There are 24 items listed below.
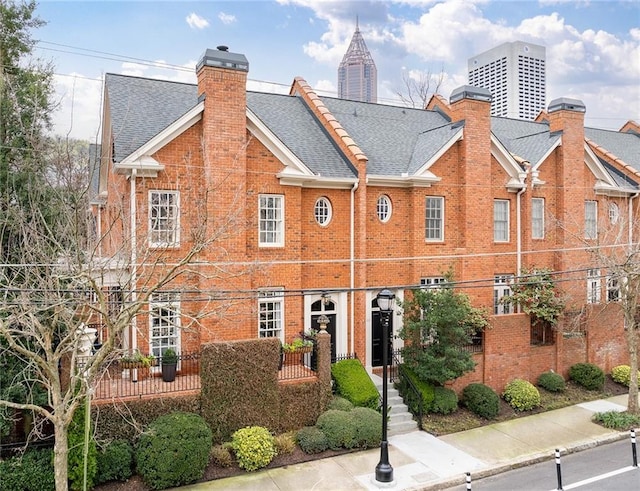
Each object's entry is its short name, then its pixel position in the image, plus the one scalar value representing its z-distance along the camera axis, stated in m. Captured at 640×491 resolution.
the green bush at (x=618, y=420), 16.30
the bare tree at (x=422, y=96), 35.75
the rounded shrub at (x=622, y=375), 20.67
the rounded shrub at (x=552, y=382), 19.38
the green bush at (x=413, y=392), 16.42
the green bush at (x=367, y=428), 14.04
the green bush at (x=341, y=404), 14.92
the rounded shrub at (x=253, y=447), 12.73
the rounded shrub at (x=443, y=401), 16.59
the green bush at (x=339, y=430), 13.87
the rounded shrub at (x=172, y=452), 11.63
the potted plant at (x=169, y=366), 13.83
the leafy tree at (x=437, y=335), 16.14
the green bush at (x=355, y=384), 15.41
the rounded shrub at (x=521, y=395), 17.84
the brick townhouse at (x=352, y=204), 14.77
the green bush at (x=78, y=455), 11.01
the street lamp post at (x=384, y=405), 12.23
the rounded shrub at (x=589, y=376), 20.03
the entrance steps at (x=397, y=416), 15.68
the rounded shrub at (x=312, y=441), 13.65
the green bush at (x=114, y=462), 11.52
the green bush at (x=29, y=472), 10.54
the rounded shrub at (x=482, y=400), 16.94
